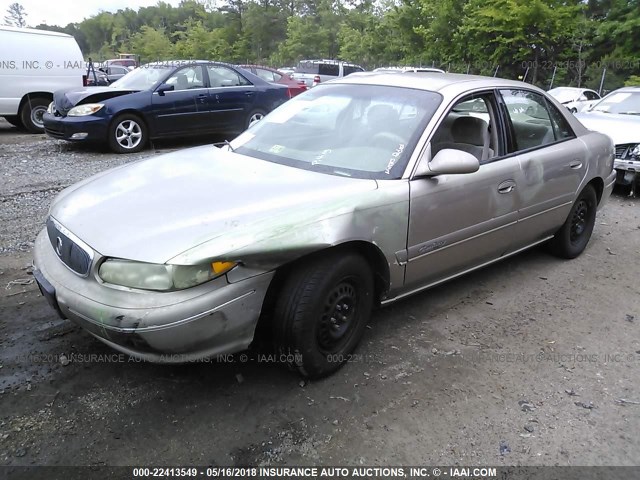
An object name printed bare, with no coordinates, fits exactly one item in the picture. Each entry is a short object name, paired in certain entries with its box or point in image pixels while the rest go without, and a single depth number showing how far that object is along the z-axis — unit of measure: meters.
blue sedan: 8.27
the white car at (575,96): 13.88
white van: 9.82
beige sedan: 2.31
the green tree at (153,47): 51.31
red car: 12.00
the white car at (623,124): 6.90
